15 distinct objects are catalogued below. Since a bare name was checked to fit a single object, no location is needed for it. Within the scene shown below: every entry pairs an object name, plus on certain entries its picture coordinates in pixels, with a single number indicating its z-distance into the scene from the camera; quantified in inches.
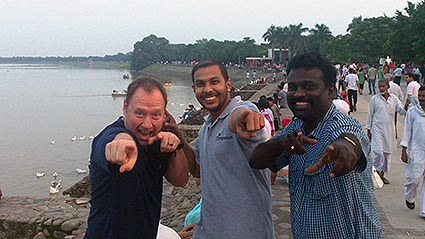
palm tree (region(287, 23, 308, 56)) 2925.7
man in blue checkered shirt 83.0
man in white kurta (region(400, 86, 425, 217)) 226.7
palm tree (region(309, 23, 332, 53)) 2950.3
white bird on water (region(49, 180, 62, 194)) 575.2
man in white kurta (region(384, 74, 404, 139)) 402.0
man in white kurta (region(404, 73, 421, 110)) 417.8
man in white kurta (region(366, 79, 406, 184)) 282.8
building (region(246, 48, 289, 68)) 3009.4
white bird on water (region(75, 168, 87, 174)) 703.1
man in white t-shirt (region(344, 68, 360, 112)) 599.9
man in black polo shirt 85.2
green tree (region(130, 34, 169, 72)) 4830.7
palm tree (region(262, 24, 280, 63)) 3014.3
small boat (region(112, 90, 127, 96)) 2138.3
